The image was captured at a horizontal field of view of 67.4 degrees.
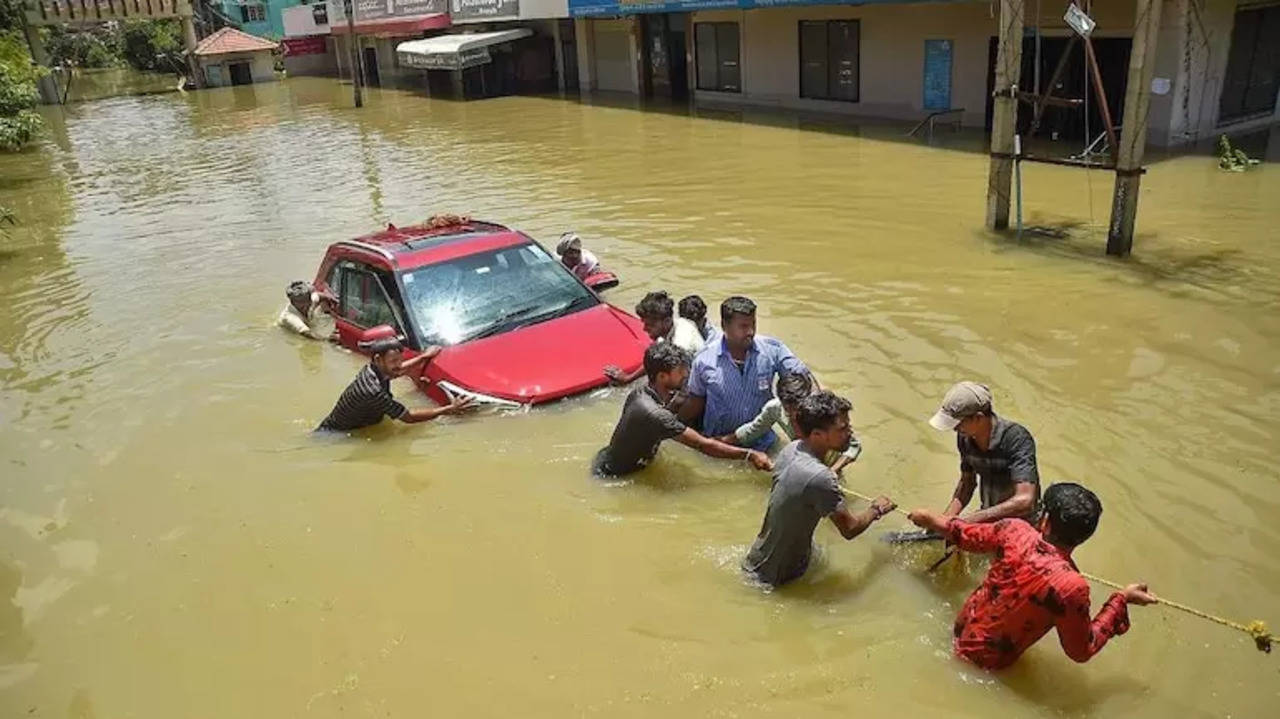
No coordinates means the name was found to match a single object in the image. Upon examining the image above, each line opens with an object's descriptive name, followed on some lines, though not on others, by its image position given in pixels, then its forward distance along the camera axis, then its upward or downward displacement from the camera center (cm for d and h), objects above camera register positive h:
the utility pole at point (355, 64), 3384 -88
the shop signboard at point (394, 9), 3822 +104
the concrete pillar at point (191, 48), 4666 -5
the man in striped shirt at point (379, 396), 684 -245
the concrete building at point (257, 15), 6562 +183
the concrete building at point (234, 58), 4731 -66
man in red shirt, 380 -225
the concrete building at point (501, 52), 3331 -74
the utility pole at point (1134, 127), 1013 -137
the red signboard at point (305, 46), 5403 -31
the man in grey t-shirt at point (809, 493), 452 -216
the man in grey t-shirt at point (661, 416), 576 -227
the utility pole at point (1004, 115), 1131 -132
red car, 722 -218
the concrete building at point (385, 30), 3844 +23
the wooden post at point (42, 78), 4173 -97
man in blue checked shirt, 602 -214
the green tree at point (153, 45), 5831 +23
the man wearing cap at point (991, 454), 458 -212
